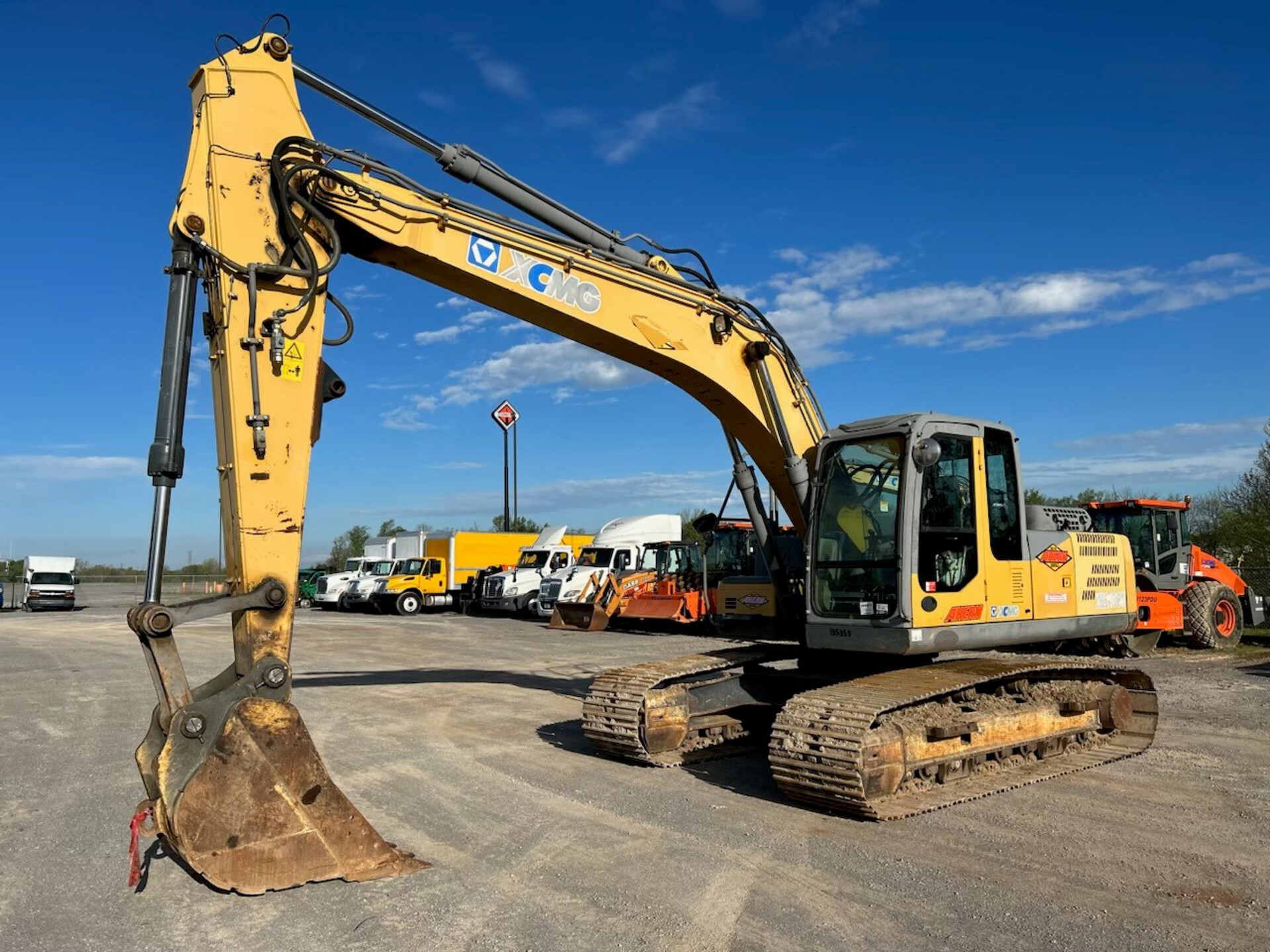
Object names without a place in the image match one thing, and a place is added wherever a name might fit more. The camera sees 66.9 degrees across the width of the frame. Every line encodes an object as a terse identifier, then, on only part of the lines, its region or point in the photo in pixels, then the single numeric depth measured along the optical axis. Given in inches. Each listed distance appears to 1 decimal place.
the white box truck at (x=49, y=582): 1601.9
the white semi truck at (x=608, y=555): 1101.1
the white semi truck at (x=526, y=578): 1244.5
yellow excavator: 198.5
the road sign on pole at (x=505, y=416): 2005.4
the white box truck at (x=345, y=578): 1514.5
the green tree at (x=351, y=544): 3191.4
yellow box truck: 1381.6
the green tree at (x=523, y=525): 2701.5
